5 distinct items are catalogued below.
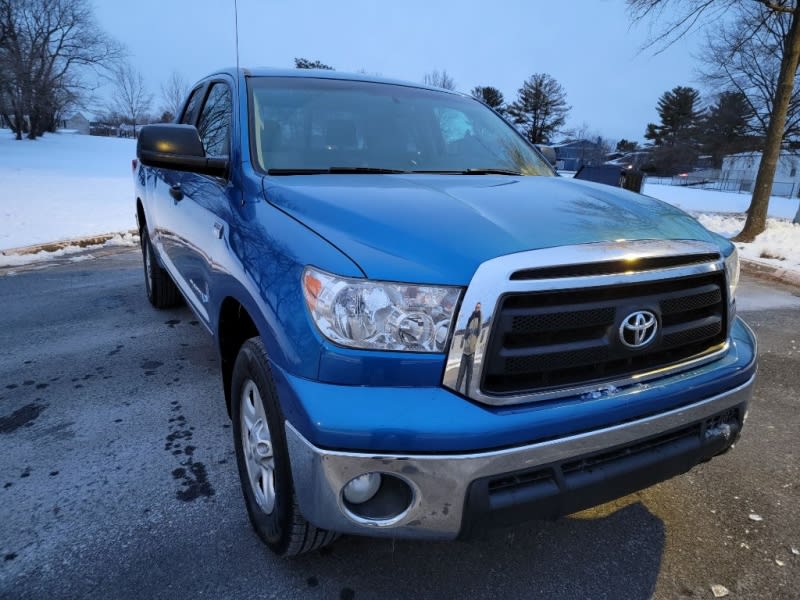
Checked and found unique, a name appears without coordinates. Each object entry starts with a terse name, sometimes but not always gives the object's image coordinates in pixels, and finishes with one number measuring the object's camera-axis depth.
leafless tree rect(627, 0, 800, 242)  9.41
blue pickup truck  1.50
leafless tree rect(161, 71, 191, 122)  63.59
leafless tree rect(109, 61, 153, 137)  69.19
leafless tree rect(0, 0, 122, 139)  34.75
